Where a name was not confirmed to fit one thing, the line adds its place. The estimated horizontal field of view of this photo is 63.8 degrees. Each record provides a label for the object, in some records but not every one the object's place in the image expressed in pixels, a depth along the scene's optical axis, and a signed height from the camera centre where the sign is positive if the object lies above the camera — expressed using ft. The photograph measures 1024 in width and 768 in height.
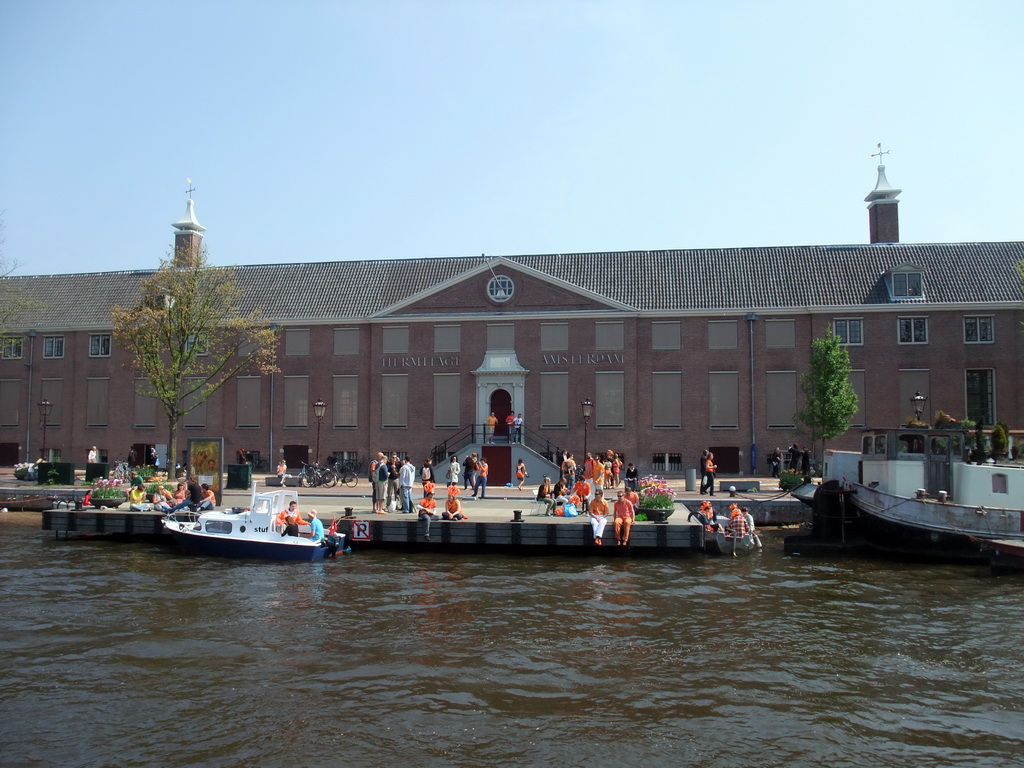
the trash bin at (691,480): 106.83 -5.41
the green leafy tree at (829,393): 111.14 +6.01
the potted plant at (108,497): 87.81 -5.83
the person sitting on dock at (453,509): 76.48 -6.47
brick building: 128.98 +13.95
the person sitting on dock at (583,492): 84.84 -5.47
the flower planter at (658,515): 75.74 -7.03
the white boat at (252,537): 68.95 -8.16
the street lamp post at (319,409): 117.60 +4.61
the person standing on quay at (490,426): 126.31 +2.17
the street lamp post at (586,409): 110.63 +4.07
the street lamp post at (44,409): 127.03 +5.61
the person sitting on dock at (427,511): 74.90 -6.47
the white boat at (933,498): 71.56 -5.62
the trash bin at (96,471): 114.52 -3.99
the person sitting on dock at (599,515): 71.61 -6.73
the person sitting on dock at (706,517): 74.08 -7.21
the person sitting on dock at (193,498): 78.79 -5.37
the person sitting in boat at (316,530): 69.87 -7.56
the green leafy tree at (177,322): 116.98 +17.34
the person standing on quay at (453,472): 104.78 -4.10
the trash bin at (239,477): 104.32 -4.49
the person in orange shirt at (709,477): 99.45 -4.71
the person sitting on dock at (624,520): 71.72 -7.08
